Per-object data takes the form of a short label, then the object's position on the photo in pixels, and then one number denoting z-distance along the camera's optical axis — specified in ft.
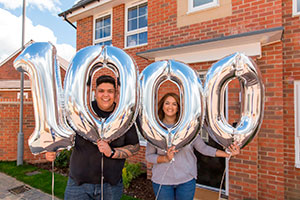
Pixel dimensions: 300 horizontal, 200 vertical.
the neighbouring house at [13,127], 17.43
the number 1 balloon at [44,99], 4.00
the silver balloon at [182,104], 4.25
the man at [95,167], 4.92
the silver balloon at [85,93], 3.98
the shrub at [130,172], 11.52
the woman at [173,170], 5.33
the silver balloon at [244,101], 4.45
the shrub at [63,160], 16.00
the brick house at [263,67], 8.79
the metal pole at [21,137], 16.08
